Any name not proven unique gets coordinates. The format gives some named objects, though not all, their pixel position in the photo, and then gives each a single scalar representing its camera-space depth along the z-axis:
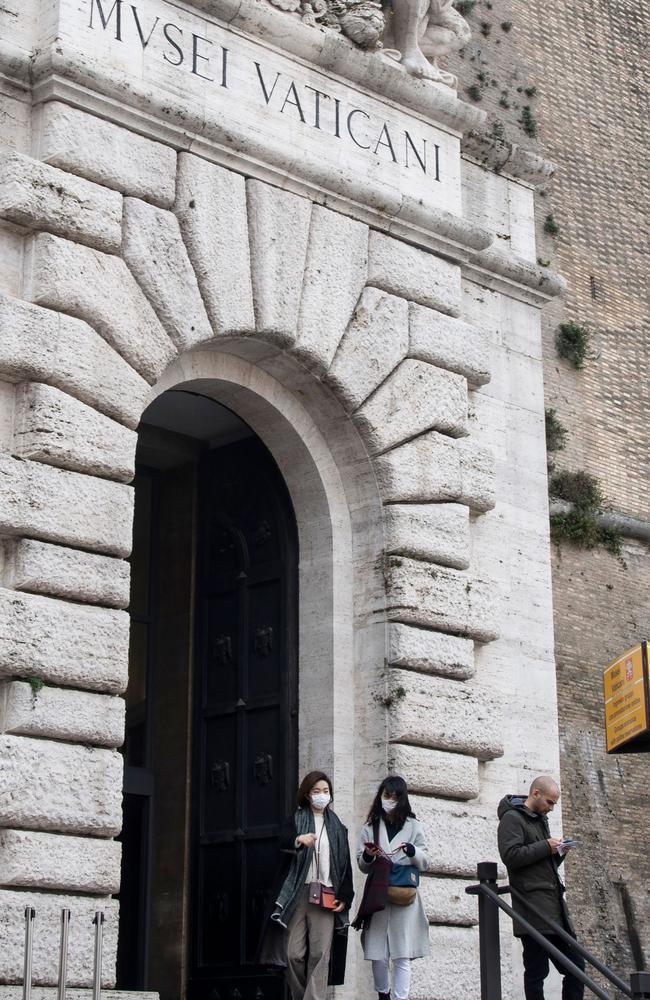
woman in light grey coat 8.26
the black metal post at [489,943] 7.64
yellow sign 9.15
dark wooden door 9.84
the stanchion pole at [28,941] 6.93
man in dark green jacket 8.23
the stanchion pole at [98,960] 7.12
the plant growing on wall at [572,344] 13.10
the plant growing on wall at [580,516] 12.48
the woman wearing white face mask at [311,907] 8.03
